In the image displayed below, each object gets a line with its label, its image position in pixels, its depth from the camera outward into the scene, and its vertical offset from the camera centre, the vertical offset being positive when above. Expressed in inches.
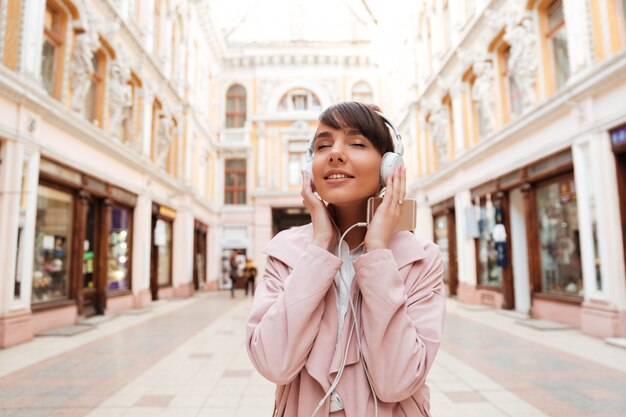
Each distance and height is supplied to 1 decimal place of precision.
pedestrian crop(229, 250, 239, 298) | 671.9 -26.9
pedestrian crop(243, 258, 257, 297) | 650.8 -32.2
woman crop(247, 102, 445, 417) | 42.3 -5.4
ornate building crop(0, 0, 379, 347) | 282.0 +132.9
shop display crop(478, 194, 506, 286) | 434.3 +4.4
